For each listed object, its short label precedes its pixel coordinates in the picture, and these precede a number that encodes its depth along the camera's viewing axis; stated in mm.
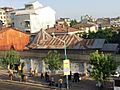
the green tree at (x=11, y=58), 29526
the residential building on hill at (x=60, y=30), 48876
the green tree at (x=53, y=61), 25794
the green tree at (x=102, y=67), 20521
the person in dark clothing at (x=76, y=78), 23531
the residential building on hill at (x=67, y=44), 35753
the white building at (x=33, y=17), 50449
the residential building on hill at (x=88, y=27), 67957
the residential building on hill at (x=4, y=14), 103174
